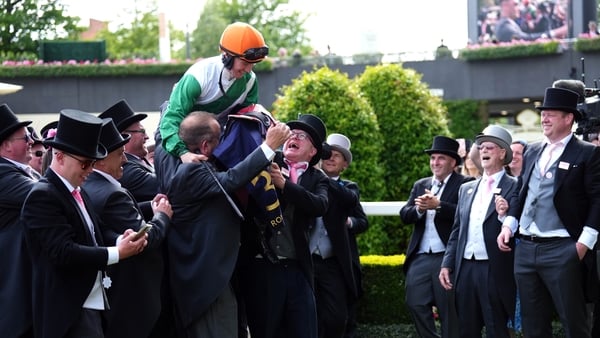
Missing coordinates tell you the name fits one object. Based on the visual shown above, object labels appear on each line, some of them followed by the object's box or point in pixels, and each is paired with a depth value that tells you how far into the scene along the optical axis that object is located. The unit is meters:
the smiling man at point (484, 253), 8.07
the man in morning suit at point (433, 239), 8.76
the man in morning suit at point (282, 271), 6.72
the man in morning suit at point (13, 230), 5.57
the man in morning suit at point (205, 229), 6.16
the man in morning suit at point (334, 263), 8.55
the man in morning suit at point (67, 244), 5.18
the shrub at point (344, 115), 12.73
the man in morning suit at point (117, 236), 5.80
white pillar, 40.47
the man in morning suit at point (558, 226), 7.42
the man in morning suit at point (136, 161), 6.83
